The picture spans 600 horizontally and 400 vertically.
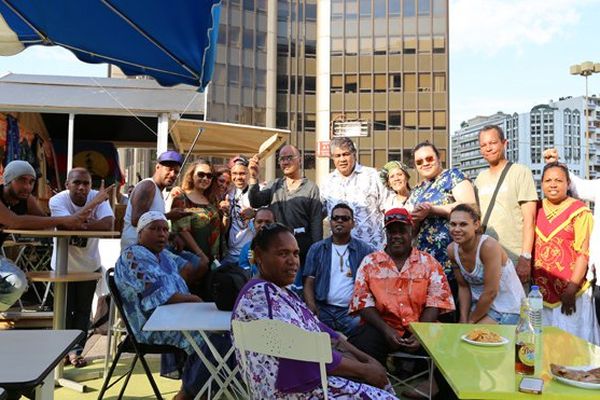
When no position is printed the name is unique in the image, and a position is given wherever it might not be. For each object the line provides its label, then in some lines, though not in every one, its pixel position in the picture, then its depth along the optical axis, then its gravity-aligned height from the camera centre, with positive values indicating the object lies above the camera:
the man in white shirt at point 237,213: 5.16 +0.04
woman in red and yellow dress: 3.99 -0.30
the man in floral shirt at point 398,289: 3.84 -0.51
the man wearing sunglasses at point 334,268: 4.39 -0.42
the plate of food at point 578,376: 2.03 -0.62
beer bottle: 2.16 -0.54
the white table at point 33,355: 1.78 -0.54
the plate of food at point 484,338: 2.62 -0.61
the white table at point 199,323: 2.85 -0.58
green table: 1.97 -0.63
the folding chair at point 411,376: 3.46 -1.05
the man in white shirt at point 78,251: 4.73 -0.34
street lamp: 19.57 +5.75
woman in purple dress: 2.24 -0.61
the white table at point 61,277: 4.14 -0.50
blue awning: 3.54 +1.34
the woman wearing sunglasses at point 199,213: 4.68 +0.03
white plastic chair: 2.05 -0.49
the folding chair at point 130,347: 3.44 -0.86
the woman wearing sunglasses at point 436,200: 4.19 +0.15
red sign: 23.03 +3.02
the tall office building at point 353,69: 44.50 +12.73
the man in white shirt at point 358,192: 4.94 +0.24
